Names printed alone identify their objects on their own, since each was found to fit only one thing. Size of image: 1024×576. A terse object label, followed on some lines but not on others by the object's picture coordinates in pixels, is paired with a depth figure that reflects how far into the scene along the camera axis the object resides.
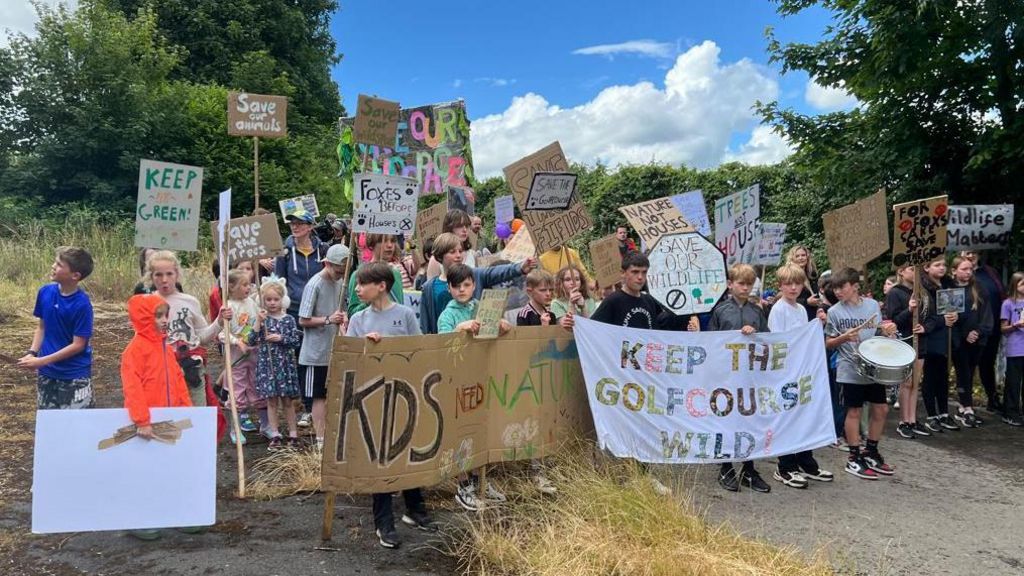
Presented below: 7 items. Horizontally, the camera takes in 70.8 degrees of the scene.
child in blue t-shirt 4.73
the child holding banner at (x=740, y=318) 5.71
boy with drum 5.93
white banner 5.42
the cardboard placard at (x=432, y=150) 10.27
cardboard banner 4.09
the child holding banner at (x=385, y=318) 4.66
